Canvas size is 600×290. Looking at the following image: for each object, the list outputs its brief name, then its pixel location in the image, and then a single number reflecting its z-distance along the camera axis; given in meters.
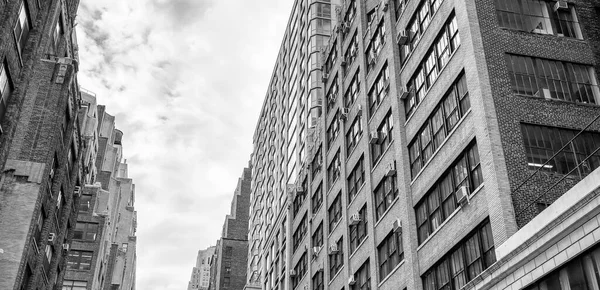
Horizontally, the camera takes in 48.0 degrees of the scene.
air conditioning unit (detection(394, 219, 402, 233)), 32.97
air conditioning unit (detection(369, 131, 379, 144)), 38.69
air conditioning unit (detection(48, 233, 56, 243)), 43.46
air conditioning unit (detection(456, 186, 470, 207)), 26.14
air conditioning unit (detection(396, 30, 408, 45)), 35.88
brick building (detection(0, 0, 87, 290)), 29.14
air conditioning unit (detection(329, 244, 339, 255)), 44.25
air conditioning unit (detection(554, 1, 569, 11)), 30.42
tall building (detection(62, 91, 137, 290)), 72.94
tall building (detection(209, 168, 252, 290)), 115.07
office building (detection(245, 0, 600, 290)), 23.19
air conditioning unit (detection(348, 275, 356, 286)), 39.50
